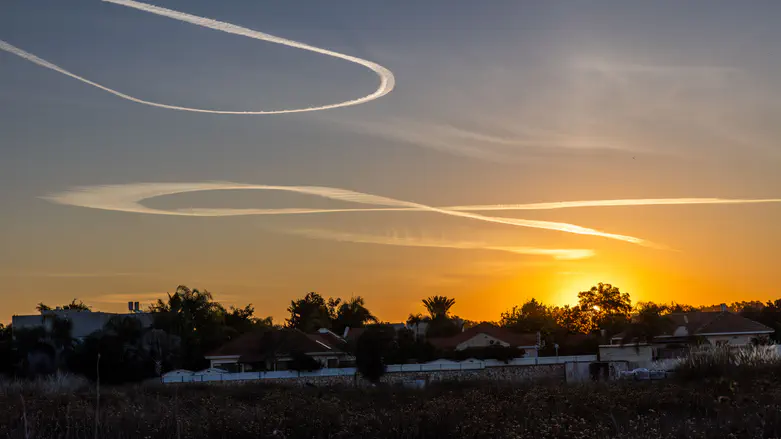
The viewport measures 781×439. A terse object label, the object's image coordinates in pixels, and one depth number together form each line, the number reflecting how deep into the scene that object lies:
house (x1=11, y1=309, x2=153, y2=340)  80.94
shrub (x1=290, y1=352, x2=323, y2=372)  66.88
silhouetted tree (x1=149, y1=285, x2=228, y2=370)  80.19
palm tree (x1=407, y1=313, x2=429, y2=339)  104.53
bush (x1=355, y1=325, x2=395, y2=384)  64.88
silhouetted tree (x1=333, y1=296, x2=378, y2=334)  112.31
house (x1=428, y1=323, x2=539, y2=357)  83.00
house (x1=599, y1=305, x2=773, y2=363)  74.44
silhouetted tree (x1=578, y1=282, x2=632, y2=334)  108.25
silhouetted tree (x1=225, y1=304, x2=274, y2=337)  98.81
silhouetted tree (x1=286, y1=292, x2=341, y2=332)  110.78
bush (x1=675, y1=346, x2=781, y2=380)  41.91
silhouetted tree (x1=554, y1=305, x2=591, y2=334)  109.69
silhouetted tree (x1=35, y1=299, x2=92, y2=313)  99.19
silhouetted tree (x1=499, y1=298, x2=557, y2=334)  102.06
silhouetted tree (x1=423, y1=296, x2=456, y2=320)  109.12
